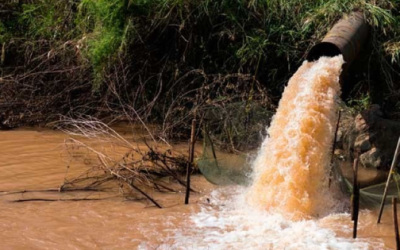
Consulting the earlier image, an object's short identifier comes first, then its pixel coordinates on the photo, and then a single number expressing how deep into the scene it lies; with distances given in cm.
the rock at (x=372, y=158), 1200
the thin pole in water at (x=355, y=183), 745
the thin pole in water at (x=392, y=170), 774
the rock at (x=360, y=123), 1247
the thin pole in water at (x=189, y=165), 941
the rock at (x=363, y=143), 1233
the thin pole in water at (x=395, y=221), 664
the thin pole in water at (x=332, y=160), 1004
